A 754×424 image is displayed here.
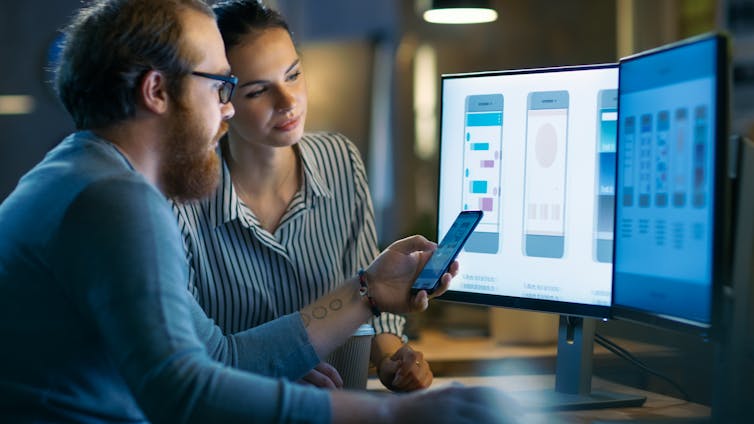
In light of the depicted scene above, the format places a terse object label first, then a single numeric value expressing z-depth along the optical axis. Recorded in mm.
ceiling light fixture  2617
